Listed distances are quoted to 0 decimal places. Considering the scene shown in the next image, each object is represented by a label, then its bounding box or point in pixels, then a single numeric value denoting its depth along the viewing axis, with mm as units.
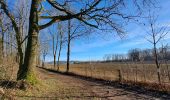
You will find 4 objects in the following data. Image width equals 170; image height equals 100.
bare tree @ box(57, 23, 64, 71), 20537
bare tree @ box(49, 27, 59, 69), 22672
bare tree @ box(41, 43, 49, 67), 29476
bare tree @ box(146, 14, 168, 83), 7701
